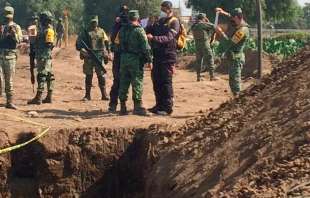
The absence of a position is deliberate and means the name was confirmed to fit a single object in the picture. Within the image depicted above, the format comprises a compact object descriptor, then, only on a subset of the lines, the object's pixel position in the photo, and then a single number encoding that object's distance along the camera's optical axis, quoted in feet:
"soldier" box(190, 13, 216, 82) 53.93
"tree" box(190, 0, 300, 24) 125.70
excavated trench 28.81
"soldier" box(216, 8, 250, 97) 33.32
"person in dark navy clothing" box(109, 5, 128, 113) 34.14
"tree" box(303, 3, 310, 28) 249.47
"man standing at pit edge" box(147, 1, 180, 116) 31.27
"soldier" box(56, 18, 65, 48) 109.38
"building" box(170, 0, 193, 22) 140.74
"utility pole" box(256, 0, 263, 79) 45.55
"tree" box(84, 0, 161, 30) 147.74
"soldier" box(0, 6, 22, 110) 34.22
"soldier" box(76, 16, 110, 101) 38.55
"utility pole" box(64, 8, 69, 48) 102.87
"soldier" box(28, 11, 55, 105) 35.83
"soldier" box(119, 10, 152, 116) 31.22
